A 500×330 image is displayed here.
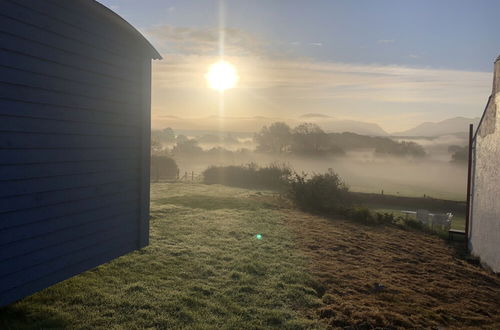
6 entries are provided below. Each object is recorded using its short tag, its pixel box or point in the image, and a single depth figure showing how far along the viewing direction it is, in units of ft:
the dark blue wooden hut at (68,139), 15.62
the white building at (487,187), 33.71
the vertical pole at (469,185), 44.52
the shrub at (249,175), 105.19
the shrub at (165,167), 128.36
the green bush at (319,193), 63.21
